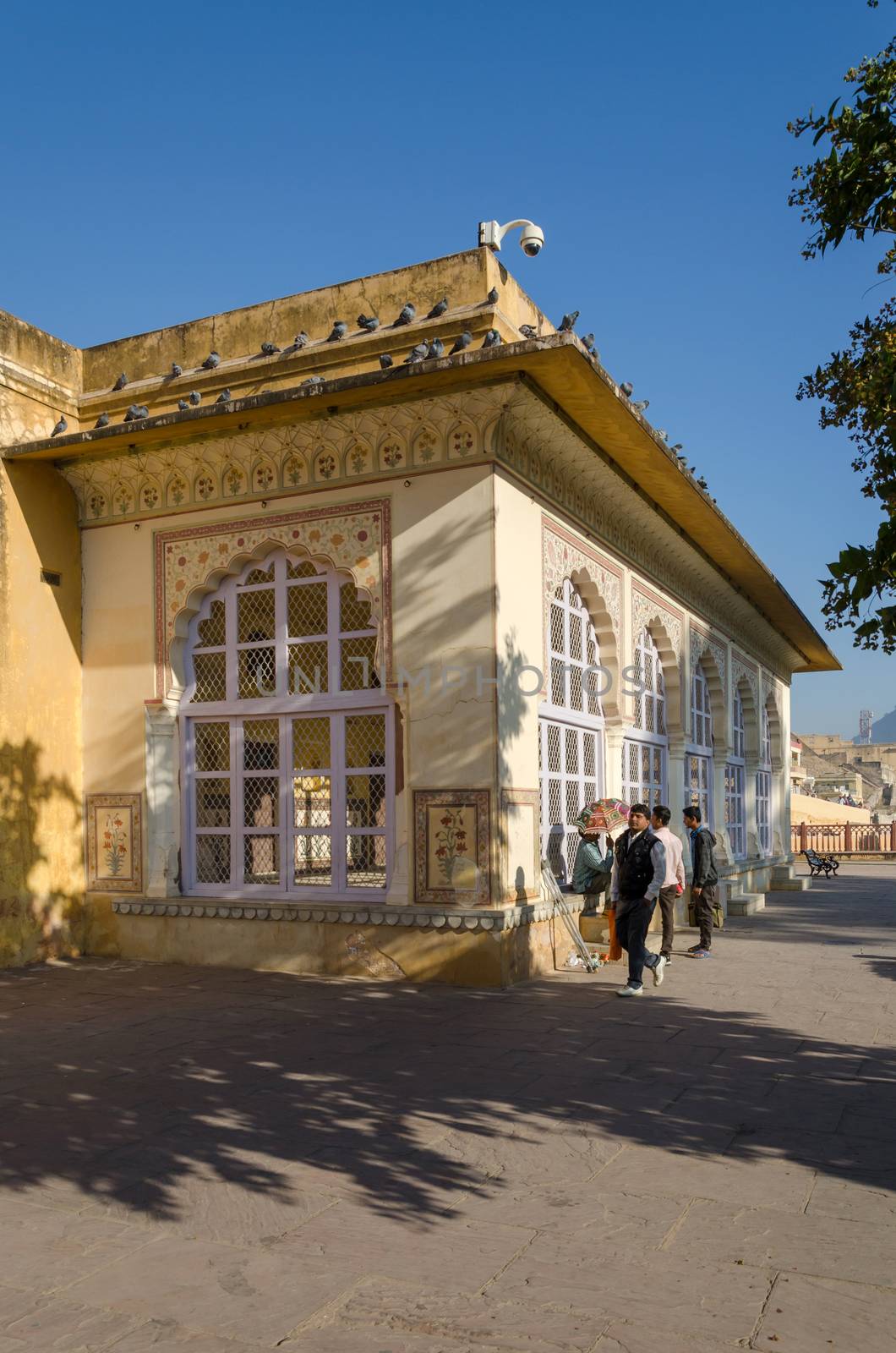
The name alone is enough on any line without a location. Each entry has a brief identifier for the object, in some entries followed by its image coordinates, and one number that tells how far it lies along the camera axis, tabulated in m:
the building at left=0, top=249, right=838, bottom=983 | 8.17
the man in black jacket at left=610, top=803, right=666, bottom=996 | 7.56
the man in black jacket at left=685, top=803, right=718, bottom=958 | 10.20
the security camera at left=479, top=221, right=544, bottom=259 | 8.84
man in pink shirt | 9.52
